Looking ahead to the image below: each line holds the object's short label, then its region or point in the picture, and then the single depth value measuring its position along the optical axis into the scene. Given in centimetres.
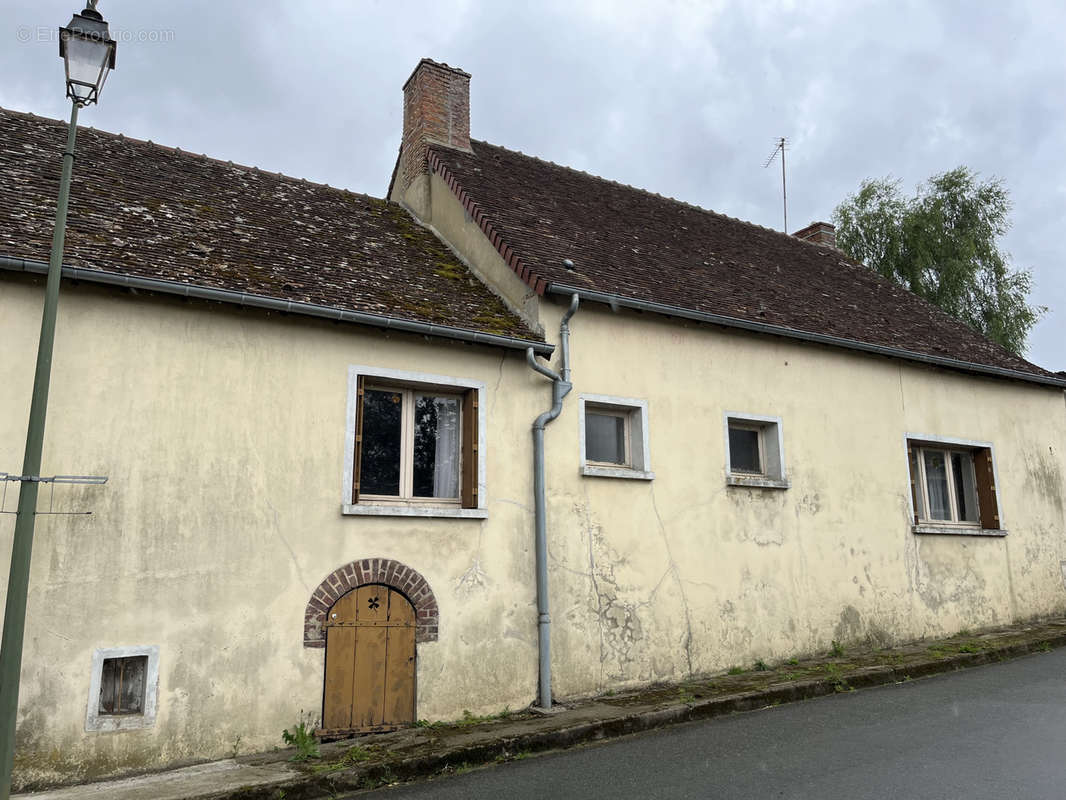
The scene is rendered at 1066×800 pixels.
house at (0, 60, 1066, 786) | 692
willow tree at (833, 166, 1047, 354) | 2264
